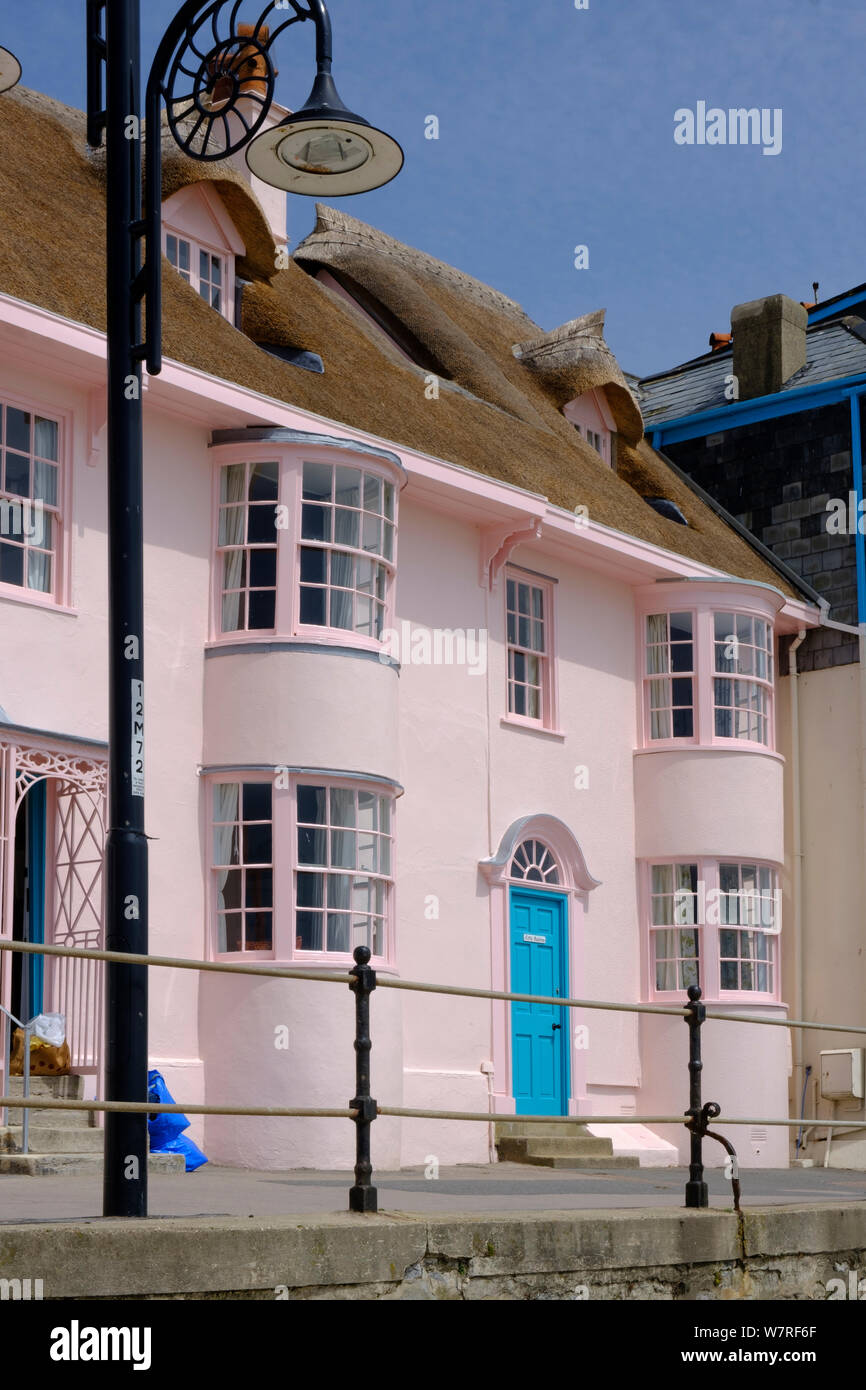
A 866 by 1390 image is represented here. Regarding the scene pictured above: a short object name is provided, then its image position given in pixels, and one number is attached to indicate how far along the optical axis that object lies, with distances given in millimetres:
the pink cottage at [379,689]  14344
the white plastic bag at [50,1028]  12836
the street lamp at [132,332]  7160
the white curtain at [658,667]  20172
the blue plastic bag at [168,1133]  12945
